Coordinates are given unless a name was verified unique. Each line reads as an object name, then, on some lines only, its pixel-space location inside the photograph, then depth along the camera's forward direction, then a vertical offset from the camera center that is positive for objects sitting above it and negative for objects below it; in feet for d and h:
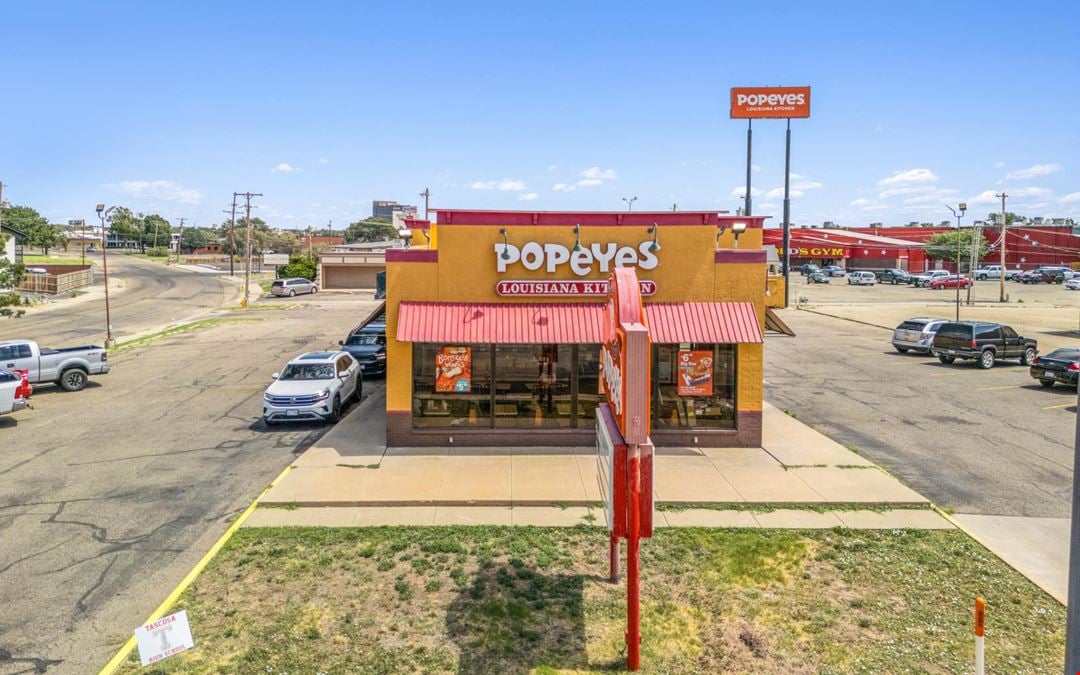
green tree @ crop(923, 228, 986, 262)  299.79 +15.11
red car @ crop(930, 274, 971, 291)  258.57 +0.40
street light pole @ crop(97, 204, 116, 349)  120.26 -10.27
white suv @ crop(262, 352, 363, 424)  64.69 -9.99
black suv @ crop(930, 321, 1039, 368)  99.55 -7.99
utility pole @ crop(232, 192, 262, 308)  192.24 +9.14
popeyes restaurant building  57.31 -2.43
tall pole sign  171.22 +41.18
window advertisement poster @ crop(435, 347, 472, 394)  57.52 -7.00
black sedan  80.74 -8.98
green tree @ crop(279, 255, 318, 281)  254.47 +2.75
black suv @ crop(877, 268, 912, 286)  279.08 +2.52
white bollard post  23.46 -11.10
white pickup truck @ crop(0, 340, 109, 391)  80.28 -9.65
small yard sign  24.07 -11.82
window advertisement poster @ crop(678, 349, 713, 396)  57.93 -7.09
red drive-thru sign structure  28.27 -6.39
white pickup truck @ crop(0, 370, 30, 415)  65.00 -10.66
